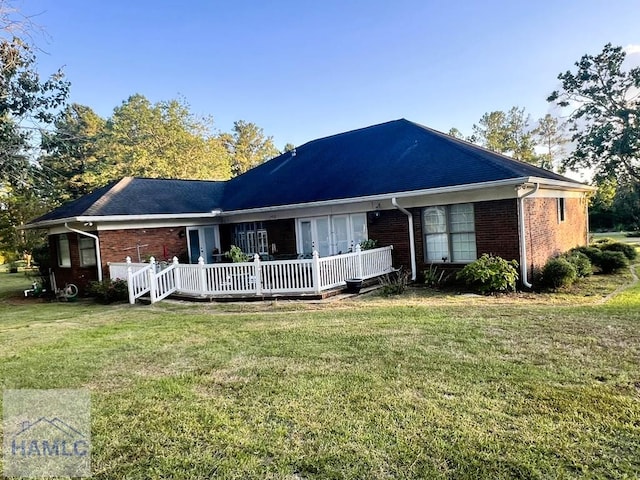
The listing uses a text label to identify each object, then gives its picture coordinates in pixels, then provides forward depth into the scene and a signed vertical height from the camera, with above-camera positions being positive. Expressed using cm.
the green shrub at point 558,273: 1019 -166
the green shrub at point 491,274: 988 -151
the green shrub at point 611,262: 1289 -184
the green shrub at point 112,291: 1253 -157
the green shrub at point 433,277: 1155 -173
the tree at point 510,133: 3980 +810
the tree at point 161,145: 3195 +803
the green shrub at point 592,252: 1331 -154
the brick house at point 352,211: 1100 +53
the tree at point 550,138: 4191 +757
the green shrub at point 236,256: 1237 -75
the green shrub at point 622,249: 1473 -164
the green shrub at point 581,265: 1165 -169
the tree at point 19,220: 2483 +179
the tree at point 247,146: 4703 +1013
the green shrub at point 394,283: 1071 -177
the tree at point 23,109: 1093 +416
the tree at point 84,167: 2973 +582
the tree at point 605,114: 2447 +593
